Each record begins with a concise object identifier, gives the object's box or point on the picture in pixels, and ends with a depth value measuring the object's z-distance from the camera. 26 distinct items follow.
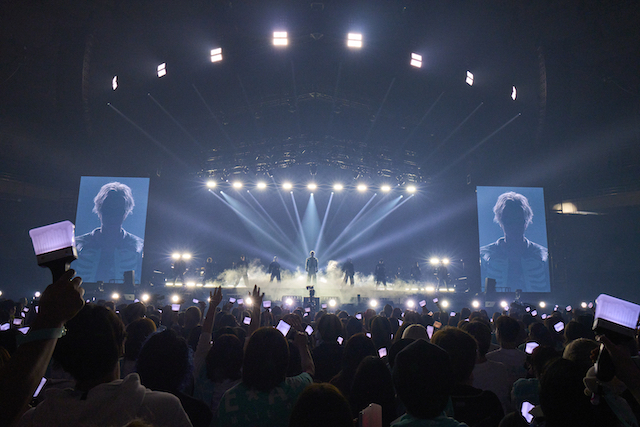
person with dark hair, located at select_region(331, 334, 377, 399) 2.98
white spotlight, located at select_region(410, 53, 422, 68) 11.55
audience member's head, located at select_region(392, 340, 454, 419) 1.62
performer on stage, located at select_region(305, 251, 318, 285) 18.55
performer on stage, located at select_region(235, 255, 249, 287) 20.78
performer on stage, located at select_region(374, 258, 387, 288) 19.39
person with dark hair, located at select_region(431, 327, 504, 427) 2.18
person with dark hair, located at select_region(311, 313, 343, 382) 3.66
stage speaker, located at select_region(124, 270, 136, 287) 16.27
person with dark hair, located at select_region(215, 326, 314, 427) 2.09
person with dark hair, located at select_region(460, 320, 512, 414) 2.91
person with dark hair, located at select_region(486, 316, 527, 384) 3.29
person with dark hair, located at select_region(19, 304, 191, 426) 1.37
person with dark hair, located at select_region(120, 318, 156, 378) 3.31
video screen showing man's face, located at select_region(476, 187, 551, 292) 17.92
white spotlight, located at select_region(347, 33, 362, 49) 10.57
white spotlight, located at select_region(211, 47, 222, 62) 11.34
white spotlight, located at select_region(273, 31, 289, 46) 10.58
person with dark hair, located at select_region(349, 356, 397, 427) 2.42
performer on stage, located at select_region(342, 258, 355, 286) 18.94
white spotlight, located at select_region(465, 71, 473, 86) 12.23
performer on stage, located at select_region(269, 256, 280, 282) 19.02
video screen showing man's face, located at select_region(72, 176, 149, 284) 17.00
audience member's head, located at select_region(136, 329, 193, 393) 2.28
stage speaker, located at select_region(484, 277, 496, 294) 16.66
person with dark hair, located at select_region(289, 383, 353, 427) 1.53
